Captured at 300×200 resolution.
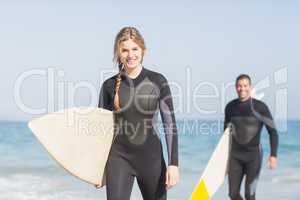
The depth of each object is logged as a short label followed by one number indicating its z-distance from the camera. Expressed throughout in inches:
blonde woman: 265.3
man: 428.8
